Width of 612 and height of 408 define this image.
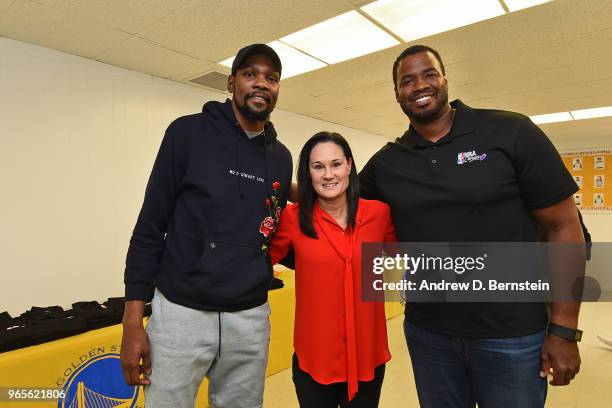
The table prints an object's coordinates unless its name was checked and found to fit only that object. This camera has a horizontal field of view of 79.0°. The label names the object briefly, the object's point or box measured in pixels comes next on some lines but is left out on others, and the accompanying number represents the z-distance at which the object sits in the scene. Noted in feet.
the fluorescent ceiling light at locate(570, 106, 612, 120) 16.46
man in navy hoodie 4.00
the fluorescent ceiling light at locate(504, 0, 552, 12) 7.58
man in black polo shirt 3.88
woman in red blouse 4.28
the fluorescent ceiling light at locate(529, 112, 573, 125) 17.30
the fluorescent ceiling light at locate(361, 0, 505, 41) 7.77
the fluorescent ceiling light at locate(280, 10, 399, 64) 8.63
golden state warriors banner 6.35
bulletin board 22.66
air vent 11.89
